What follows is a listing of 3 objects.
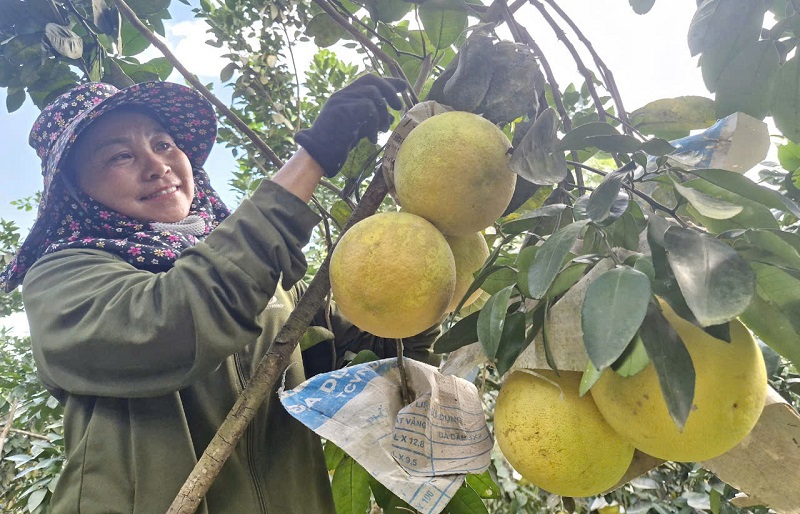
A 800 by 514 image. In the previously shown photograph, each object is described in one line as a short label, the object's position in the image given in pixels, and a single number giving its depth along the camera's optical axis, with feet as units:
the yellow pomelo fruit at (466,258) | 3.44
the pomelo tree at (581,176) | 1.87
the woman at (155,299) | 3.35
